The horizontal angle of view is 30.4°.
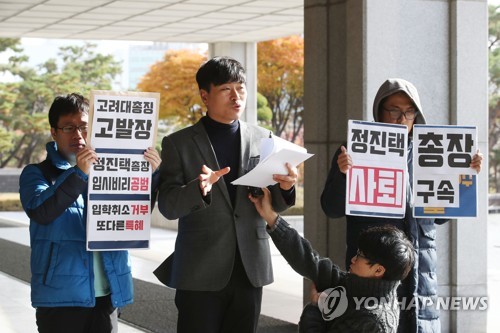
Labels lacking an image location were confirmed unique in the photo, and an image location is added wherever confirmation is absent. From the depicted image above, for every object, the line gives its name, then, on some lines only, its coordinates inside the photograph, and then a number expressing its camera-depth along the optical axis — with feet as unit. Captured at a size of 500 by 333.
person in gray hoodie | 12.30
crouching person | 9.76
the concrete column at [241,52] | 64.18
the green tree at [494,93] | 89.56
